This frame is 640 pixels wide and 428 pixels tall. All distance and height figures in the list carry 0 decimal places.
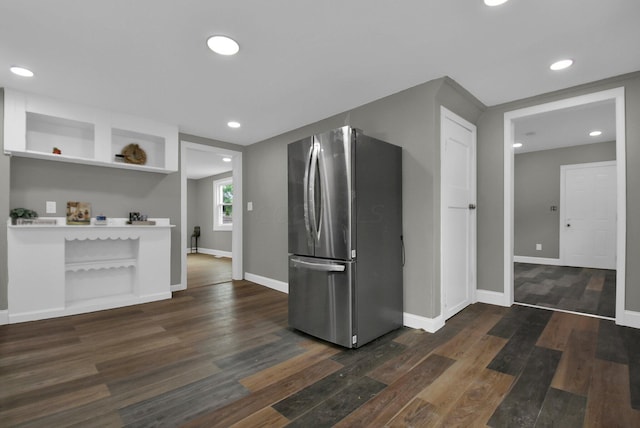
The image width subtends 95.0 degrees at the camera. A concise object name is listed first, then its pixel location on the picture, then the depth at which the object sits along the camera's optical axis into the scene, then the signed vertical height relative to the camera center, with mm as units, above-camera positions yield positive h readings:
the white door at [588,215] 5582 -31
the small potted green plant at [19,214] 3057 +19
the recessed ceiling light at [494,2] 1758 +1277
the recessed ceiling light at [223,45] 2121 +1271
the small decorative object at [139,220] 3780 -61
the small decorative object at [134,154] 3798 +807
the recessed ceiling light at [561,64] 2477 +1287
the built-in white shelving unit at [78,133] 3012 +1009
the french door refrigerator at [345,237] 2350 -195
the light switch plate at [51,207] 3349 +100
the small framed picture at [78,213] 3445 +31
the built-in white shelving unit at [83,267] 3033 -610
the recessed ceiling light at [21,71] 2562 +1292
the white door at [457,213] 2908 +11
